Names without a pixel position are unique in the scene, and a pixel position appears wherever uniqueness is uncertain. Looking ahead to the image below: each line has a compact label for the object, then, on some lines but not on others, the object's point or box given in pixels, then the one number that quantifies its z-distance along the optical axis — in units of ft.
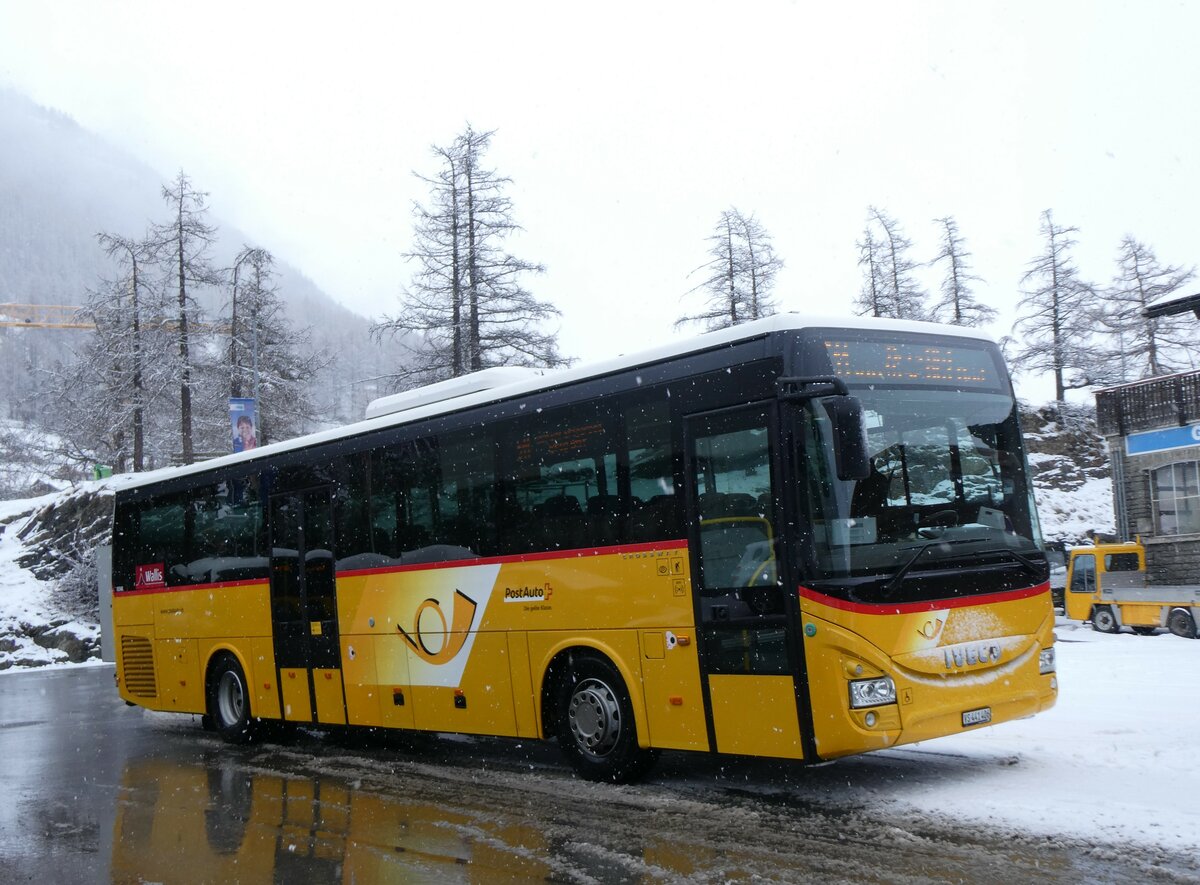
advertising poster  109.81
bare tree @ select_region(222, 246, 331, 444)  147.95
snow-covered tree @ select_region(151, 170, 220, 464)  145.69
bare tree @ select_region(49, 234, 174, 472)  143.33
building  100.37
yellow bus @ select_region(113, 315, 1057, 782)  23.91
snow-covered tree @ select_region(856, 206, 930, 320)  166.50
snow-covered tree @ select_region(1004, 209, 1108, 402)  177.36
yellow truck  82.38
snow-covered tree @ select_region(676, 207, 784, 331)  143.64
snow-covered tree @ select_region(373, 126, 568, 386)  115.03
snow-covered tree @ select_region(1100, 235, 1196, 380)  168.04
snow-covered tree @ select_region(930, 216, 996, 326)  182.29
